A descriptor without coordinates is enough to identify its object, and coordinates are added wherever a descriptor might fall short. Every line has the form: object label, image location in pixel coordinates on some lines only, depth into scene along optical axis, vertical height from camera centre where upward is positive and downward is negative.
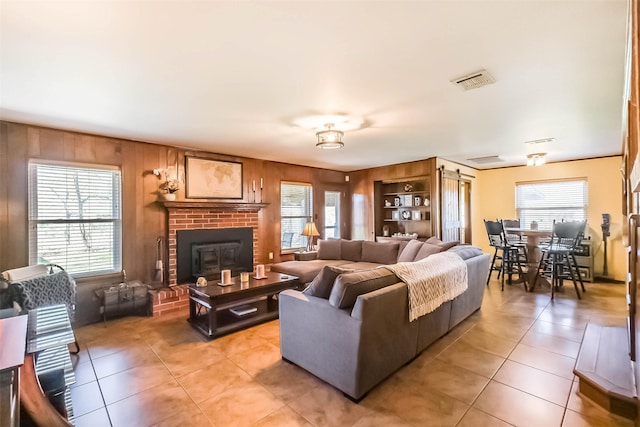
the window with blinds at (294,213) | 5.99 +0.05
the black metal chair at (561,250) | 4.51 -0.56
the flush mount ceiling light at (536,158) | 4.96 +0.94
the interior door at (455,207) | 5.65 +0.16
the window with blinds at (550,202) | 5.79 +0.25
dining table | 4.92 -0.71
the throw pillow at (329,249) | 5.36 -0.62
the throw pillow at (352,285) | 2.09 -0.52
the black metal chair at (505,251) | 5.22 -0.67
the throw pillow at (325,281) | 2.29 -0.52
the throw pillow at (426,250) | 3.95 -0.48
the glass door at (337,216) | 7.03 -0.02
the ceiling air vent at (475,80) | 2.23 +1.05
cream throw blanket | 2.44 -0.60
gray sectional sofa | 2.03 -0.88
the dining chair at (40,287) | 2.62 -0.65
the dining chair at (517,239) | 5.27 -0.52
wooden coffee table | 3.14 -0.99
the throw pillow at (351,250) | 5.27 -0.63
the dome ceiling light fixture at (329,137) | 3.48 +0.93
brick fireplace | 3.99 -0.10
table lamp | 5.60 -0.28
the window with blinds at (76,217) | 3.41 +0.00
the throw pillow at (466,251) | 3.47 -0.45
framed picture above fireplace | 4.61 +0.62
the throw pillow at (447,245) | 3.88 -0.41
